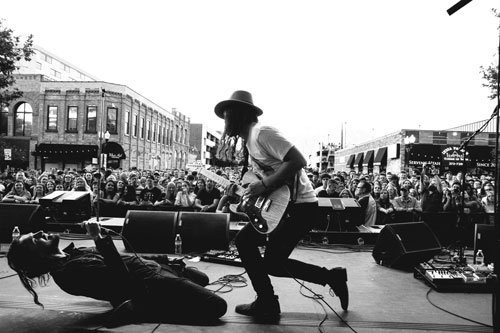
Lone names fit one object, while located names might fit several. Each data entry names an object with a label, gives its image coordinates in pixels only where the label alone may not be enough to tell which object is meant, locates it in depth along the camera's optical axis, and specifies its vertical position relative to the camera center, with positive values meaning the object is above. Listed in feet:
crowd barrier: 24.32 -3.08
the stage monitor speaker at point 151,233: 21.02 -3.56
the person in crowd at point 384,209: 30.04 -2.75
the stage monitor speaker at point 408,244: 17.67 -3.25
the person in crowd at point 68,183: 40.57 -1.67
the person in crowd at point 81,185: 33.83 -1.56
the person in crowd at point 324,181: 33.39 -0.68
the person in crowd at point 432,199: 30.53 -1.82
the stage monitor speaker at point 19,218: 22.29 -3.09
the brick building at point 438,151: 73.10 +5.34
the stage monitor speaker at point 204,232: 21.07 -3.45
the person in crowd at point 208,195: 33.27 -2.16
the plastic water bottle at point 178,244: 20.99 -4.10
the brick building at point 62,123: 109.09 +13.52
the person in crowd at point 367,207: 27.84 -2.37
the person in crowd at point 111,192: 34.76 -2.20
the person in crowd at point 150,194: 34.50 -2.28
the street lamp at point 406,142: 71.65 +6.54
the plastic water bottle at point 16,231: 21.40 -3.69
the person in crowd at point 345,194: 31.35 -1.63
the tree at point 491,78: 52.56 +14.13
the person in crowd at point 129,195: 34.47 -2.44
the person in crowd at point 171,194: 33.43 -2.13
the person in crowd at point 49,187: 35.22 -1.85
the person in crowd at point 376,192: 34.81 -1.57
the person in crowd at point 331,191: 31.32 -1.41
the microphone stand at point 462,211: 16.51 -1.69
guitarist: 10.85 -1.13
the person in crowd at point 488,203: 31.65 -2.16
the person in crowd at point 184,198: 32.22 -2.39
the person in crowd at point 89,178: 49.15 -1.27
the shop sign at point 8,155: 62.43 +1.91
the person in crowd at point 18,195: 31.99 -2.50
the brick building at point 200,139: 249.96 +21.56
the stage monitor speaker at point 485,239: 18.13 -3.02
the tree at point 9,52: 58.34 +18.37
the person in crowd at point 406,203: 31.36 -2.24
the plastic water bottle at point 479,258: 19.11 -4.39
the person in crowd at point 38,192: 33.62 -2.25
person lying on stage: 10.23 -3.18
